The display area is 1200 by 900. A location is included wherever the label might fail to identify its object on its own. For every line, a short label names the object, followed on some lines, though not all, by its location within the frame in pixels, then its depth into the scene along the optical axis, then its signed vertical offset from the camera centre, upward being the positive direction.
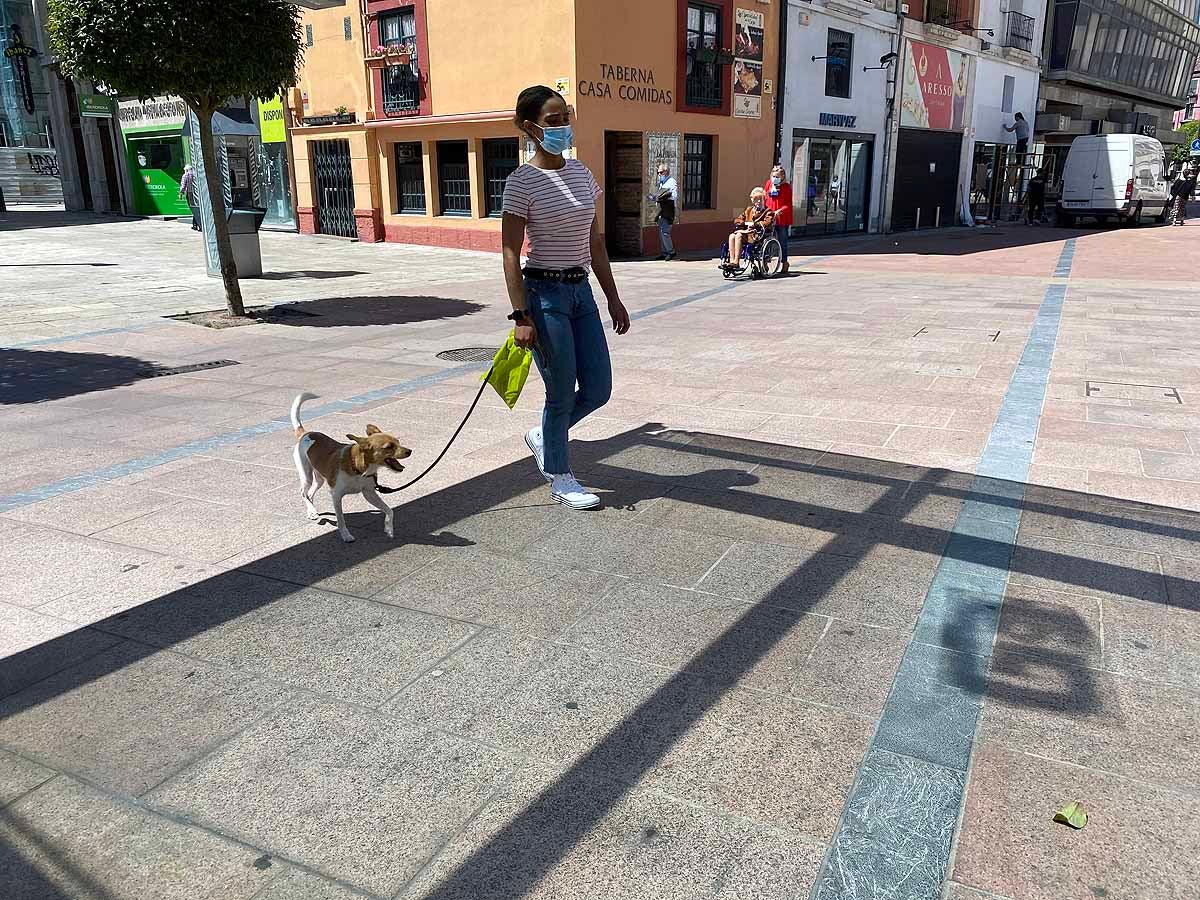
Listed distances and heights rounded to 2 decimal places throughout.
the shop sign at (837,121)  25.64 +1.42
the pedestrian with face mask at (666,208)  19.73 -0.67
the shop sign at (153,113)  28.11 +1.91
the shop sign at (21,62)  32.38 +4.29
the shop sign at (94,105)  29.14 +2.20
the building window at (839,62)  25.44 +2.96
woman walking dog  4.28 -0.46
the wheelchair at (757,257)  15.86 -1.37
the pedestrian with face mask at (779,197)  15.73 -0.36
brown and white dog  4.14 -1.23
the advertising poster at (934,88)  28.62 +2.63
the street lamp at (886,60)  26.70 +3.12
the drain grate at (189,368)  8.45 -1.70
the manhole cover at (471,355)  8.90 -1.67
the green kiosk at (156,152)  28.55 +0.79
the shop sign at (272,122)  26.06 +1.50
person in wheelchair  15.66 -0.89
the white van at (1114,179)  30.30 -0.20
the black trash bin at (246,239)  15.84 -1.04
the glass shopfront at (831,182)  25.39 -0.22
